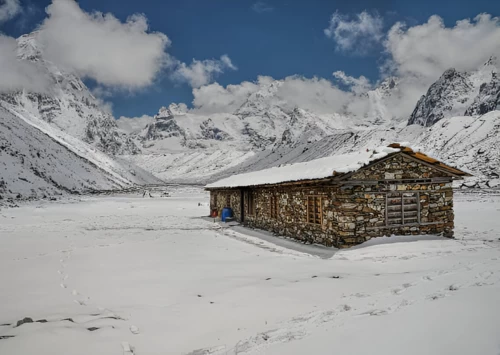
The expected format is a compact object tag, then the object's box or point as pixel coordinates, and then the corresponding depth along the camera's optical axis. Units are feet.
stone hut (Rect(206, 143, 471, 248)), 41.45
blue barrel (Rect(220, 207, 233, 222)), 79.97
